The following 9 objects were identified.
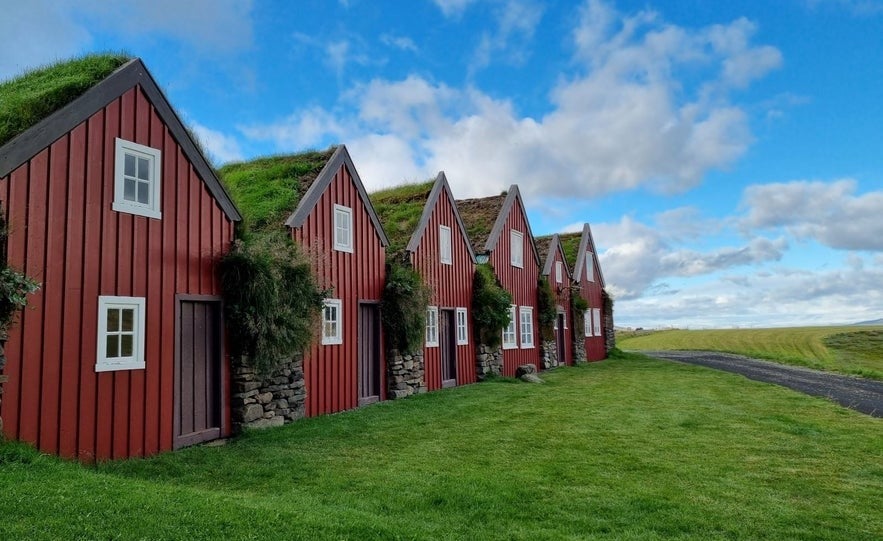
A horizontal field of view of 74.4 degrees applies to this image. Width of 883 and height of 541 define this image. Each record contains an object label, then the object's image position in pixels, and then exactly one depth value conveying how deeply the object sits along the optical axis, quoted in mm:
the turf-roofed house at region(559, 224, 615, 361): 30506
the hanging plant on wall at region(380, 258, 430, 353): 15320
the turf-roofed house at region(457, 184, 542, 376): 22391
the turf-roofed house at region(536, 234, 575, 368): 27266
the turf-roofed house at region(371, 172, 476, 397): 16594
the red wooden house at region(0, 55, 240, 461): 7809
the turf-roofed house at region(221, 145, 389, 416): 12867
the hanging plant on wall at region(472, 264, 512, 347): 20359
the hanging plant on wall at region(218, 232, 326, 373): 10539
